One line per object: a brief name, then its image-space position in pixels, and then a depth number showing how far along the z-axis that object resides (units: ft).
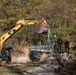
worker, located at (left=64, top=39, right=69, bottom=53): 68.33
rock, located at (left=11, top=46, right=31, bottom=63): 59.77
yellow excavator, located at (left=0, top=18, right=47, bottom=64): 56.49
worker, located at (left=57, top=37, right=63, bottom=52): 67.21
